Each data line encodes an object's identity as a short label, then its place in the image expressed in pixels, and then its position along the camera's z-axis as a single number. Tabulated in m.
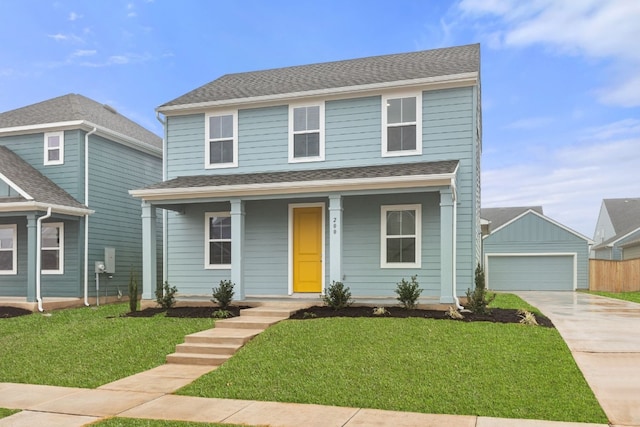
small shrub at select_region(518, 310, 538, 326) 9.70
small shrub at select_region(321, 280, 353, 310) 11.34
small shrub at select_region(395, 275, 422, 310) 11.16
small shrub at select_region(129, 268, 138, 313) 12.75
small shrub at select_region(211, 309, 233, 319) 11.29
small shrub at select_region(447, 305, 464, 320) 10.12
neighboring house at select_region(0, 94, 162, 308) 16.02
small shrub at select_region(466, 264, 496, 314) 10.67
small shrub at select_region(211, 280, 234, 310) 12.11
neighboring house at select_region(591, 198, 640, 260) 31.68
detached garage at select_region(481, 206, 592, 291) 26.05
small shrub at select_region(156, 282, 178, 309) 12.83
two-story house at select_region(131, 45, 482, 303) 12.34
